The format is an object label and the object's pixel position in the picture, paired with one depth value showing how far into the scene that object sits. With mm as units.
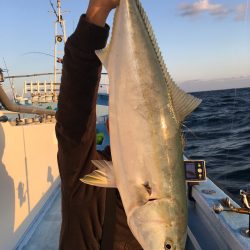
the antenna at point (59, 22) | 11384
